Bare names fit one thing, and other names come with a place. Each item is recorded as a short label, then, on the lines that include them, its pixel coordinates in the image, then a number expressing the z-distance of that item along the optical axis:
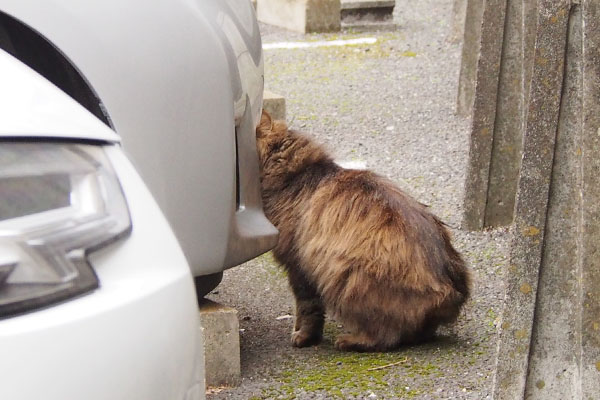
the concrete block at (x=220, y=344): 6.10
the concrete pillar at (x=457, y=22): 17.52
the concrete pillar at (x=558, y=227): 4.87
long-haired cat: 6.52
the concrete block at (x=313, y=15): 19.44
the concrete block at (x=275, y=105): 11.34
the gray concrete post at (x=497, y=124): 9.49
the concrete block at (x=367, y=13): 19.93
